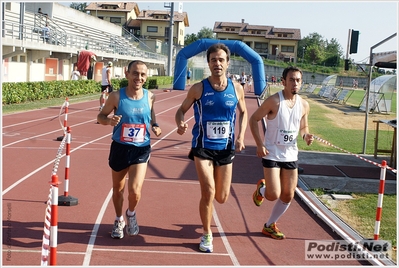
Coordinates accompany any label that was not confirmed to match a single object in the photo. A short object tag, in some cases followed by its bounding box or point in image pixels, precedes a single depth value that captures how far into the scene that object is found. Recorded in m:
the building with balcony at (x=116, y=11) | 92.06
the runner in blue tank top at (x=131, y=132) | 6.01
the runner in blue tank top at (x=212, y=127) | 5.86
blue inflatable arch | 30.62
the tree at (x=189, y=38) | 115.56
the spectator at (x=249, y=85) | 52.50
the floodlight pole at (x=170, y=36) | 50.94
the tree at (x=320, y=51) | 112.39
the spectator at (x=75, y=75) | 31.91
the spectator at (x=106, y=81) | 18.44
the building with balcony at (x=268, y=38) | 113.81
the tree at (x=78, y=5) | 131.75
